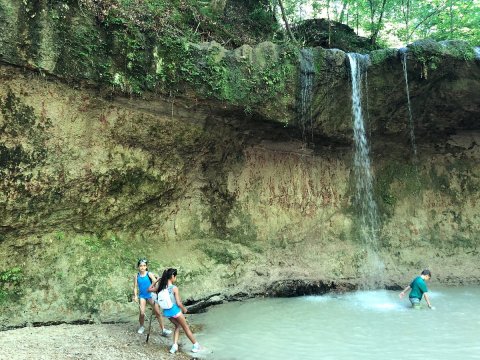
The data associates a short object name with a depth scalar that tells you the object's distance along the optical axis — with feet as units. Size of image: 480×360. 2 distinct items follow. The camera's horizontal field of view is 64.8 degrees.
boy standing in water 26.30
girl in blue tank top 21.67
